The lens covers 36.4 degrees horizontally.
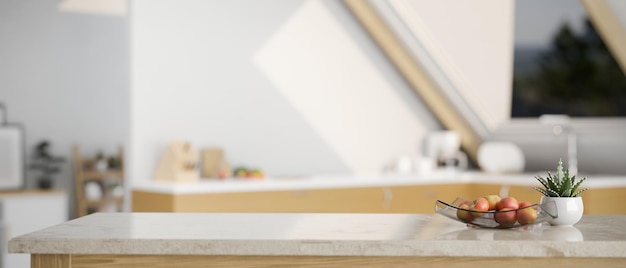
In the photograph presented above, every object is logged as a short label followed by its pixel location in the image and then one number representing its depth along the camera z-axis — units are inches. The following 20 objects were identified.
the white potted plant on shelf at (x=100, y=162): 337.8
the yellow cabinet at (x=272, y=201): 201.2
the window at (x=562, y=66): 232.1
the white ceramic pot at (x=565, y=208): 113.5
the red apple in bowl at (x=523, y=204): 110.8
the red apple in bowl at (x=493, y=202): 112.3
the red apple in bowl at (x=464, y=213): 111.1
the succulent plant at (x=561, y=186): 115.3
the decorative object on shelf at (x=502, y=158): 257.0
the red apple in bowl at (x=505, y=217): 109.1
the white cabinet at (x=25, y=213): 254.1
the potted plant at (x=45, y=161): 323.0
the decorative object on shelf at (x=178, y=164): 207.5
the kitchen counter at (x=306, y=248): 100.6
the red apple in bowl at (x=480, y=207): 110.2
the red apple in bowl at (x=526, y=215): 109.1
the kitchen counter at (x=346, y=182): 203.5
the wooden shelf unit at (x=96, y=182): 333.1
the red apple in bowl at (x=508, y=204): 110.5
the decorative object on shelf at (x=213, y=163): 222.0
